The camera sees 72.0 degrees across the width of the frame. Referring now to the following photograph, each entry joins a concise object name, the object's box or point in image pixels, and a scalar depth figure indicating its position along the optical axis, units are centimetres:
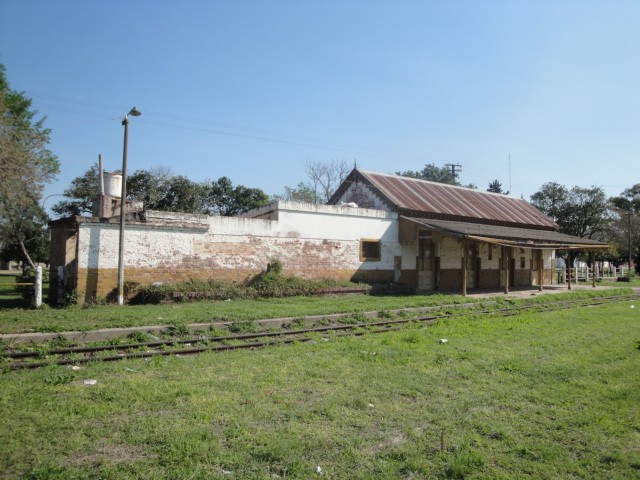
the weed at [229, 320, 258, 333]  1070
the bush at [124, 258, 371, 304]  1560
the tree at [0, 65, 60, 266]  2100
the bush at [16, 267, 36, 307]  1464
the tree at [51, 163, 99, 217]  4109
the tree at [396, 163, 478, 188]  7125
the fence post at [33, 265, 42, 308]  1343
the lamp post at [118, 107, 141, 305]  1510
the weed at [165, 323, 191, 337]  994
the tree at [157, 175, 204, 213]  4034
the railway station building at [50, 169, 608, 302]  1564
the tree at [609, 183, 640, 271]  4644
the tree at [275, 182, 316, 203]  5805
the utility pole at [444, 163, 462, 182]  5444
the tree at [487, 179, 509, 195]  6612
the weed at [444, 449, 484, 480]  366
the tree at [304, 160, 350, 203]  5369
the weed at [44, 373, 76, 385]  597
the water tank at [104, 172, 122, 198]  1823
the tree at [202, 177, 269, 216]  4703
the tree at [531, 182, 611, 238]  4553
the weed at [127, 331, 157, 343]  933
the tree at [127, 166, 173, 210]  3919
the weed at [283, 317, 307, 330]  1139
